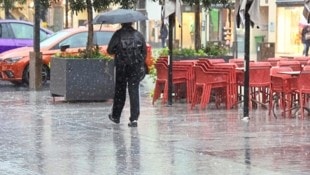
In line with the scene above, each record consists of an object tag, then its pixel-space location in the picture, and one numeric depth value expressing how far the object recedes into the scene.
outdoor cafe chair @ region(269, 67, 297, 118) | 14.39
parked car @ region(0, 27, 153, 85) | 21.25
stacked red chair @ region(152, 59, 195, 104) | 16.44
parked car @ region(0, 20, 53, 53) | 23.64
